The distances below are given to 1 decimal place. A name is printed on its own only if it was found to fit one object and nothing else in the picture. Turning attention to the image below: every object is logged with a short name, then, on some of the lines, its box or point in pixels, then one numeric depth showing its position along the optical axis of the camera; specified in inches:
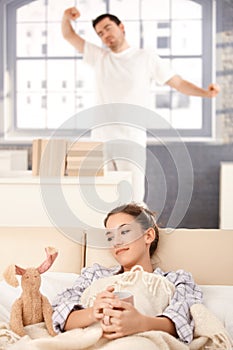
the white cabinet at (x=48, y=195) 124.1
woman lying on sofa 70.3
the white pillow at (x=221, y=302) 79.5
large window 231.3
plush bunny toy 74.4
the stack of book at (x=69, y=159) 127.3
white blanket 66.2
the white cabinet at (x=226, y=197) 215.5
